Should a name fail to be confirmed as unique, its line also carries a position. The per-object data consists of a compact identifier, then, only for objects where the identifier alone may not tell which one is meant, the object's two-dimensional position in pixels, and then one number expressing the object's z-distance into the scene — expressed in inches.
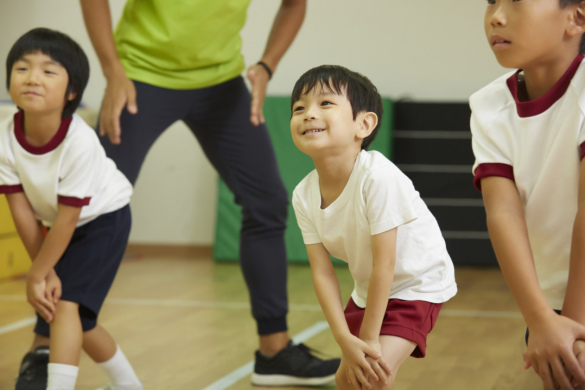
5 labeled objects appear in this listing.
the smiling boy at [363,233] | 119.5
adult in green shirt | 143.6
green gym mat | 276.4
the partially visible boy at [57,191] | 134.9
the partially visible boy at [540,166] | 114.2
